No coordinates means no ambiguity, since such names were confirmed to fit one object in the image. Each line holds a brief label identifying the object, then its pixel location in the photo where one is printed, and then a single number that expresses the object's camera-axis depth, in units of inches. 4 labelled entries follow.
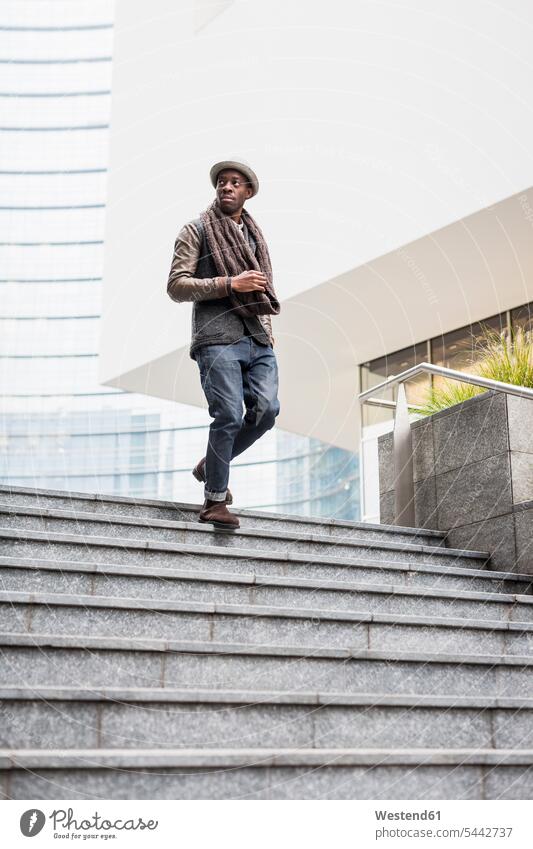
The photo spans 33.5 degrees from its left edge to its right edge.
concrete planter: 183.0
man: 160.7
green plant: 207.8
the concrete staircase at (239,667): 94.4
